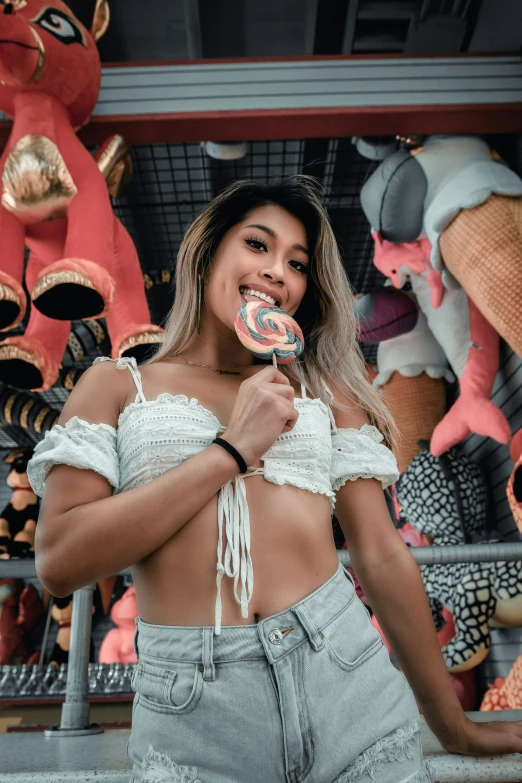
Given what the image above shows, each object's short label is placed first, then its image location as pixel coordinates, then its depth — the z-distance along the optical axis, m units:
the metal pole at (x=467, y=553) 1.64
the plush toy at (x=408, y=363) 3.03
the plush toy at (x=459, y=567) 2.59
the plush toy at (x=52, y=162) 2.08
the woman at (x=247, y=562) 0.78
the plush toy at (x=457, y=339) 2.46
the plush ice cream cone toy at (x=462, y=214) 2.18
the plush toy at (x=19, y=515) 4.80
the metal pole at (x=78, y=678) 1.63
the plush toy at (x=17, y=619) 5.09
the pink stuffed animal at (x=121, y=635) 4.61
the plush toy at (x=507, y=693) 2.26
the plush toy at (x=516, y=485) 2.05
